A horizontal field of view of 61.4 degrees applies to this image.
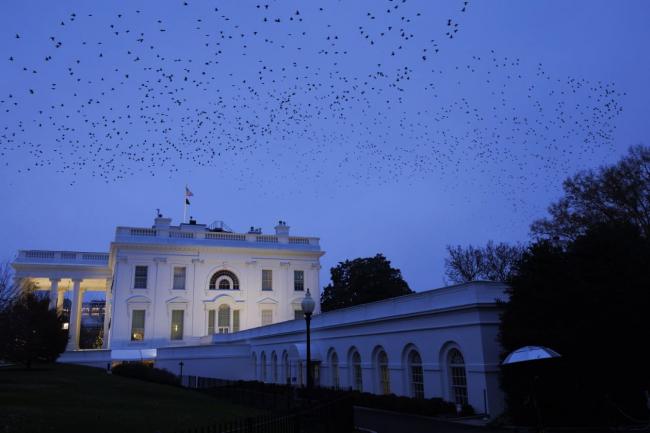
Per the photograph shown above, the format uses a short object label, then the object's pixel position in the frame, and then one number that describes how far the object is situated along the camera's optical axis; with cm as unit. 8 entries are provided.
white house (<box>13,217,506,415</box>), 2308
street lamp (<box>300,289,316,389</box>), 1807
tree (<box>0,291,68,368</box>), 3142
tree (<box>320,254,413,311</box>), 6675
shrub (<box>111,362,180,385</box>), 3438
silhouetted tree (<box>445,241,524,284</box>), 6488
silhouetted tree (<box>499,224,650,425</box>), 1622
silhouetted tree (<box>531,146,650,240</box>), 3762
